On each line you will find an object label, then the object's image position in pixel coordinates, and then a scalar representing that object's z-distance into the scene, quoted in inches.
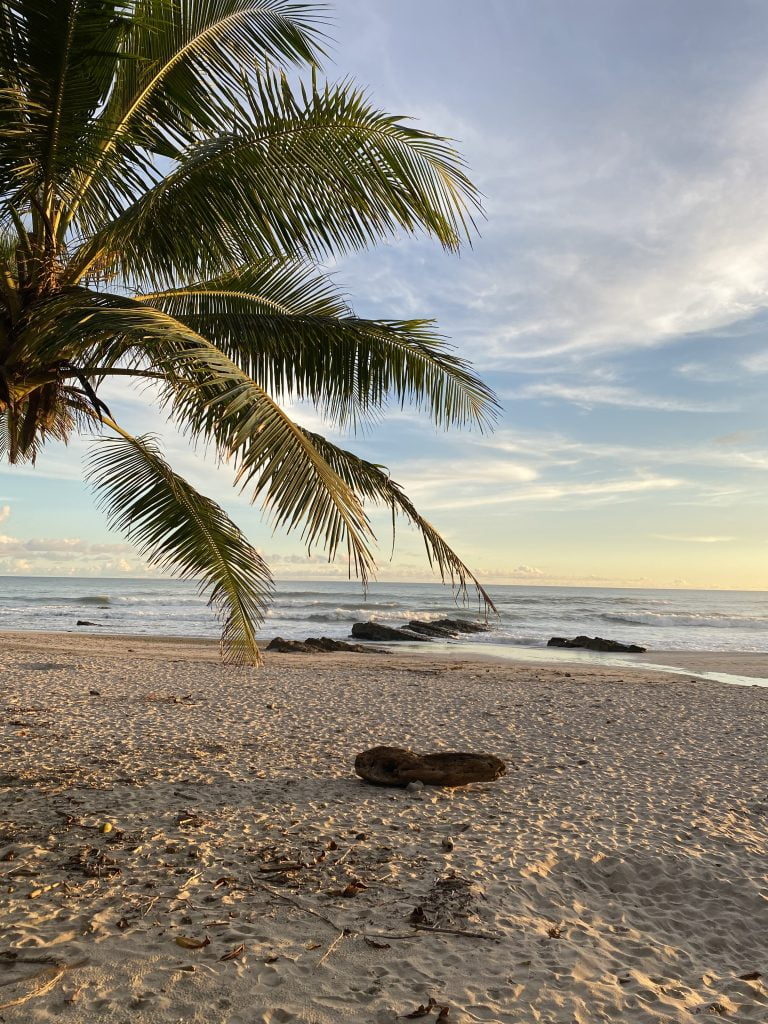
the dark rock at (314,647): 866.1
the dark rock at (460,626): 1274.6
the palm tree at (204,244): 162.4
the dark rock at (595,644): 1025.5
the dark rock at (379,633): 1117.7
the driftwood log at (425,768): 254.7
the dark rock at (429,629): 1194.0
